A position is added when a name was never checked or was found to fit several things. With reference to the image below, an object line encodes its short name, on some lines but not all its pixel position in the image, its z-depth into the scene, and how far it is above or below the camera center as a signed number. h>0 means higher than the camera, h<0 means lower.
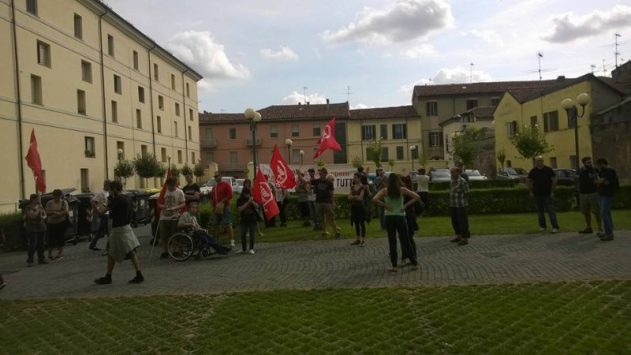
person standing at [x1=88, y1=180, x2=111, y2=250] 12.17 -0.67
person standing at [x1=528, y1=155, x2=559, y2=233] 12.59 -0.42
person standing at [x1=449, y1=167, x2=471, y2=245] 11.45 -0.57
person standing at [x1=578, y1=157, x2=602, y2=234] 11.62 -0.46
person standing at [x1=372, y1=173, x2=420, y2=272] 8.88 -0.69
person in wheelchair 11.16 -0.95
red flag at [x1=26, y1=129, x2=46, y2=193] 15.12 +0.97
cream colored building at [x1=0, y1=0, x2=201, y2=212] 28.34 +6.61
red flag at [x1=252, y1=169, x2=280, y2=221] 13.02 -0.29
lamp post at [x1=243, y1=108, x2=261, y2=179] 17.88 +2.29
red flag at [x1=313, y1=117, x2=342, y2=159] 19.52 +1.47
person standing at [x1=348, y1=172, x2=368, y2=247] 11.75 -0.65
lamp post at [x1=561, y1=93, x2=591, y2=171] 21.26 +2.69
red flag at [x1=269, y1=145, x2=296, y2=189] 15.77 +0.28
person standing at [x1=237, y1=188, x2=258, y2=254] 11.64 -0.78
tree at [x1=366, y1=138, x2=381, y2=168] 63.94 +3.27
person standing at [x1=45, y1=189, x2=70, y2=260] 12.41 -0.69
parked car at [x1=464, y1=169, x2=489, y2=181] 35.22 -0.05
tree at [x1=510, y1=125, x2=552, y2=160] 37.97 +1.95
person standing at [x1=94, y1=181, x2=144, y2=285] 8.80 -0.81
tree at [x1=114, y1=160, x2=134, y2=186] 39.13 +1.51
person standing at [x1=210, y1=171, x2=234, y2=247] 12.66 -0.49
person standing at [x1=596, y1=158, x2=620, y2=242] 11.11 -0.52
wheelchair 11.08 -1.20
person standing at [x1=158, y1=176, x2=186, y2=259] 11.55 -0.48
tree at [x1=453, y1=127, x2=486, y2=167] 49.00 +2.64
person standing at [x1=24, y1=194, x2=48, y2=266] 11.90 -0.74
